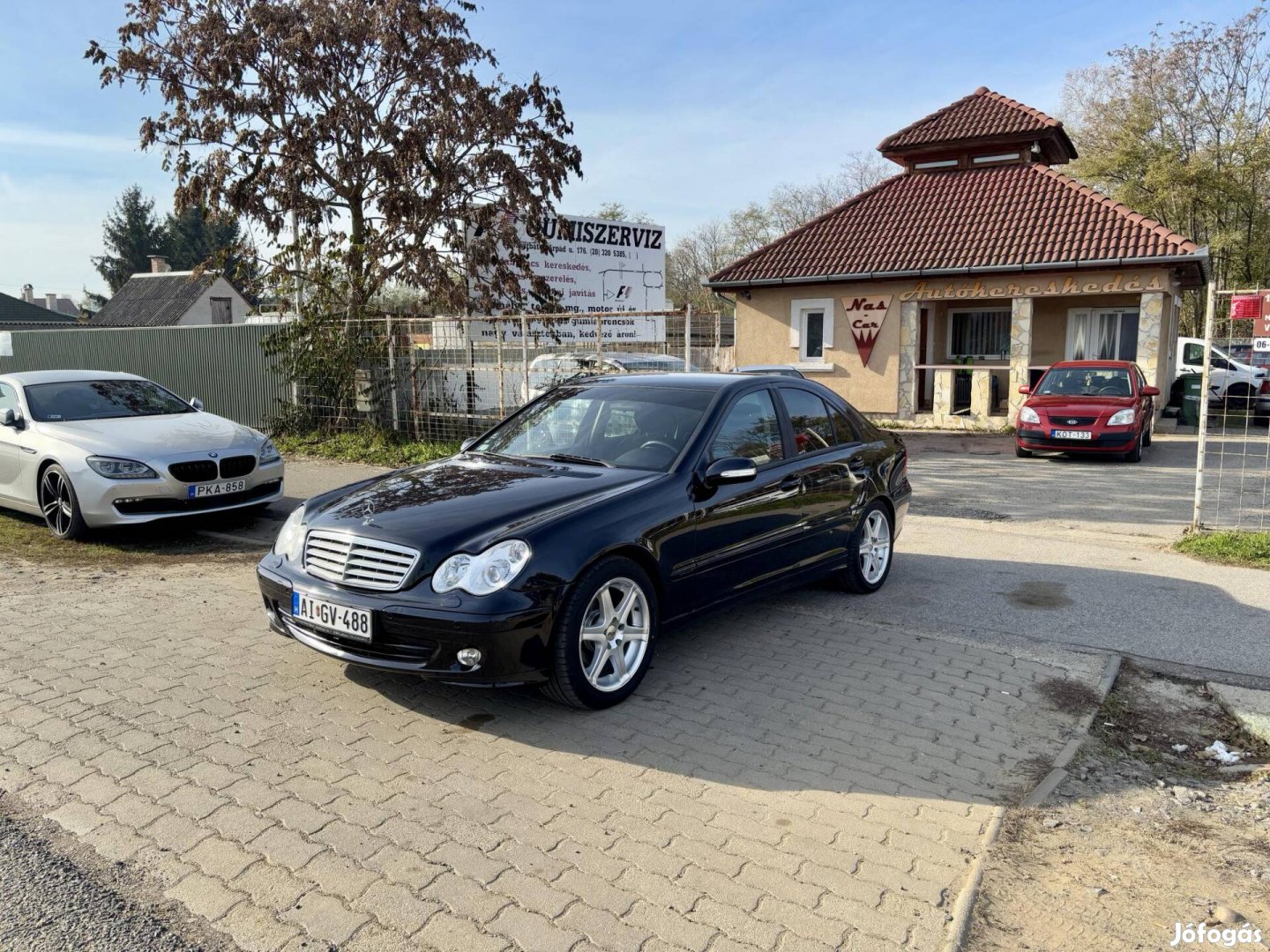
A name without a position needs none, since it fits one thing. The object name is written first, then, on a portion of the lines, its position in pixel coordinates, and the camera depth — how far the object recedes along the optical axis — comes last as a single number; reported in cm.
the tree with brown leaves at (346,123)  1522
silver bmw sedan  810
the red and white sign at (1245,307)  789
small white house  4819
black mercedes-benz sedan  413
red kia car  1397
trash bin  1872
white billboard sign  1866
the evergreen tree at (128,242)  6309
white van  2077
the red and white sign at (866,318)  1969
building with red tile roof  1795
